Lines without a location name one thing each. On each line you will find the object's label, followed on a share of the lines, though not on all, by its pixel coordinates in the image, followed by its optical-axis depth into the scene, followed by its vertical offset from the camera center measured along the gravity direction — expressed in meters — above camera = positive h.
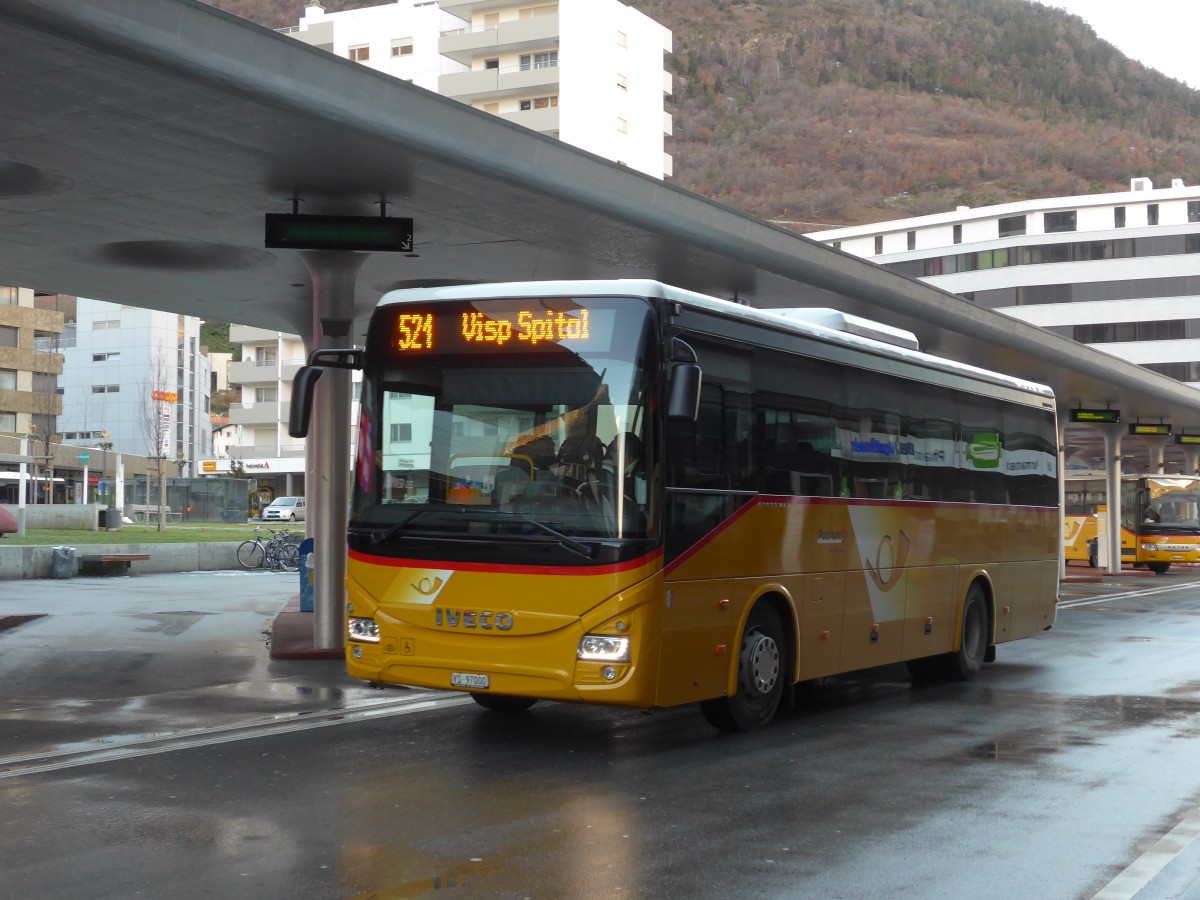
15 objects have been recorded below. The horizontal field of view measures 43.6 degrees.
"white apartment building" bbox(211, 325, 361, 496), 99.06 +4.83
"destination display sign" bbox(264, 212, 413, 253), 14.37 +2.42
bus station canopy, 10.89 +2.87
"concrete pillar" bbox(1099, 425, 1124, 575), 42.94 +0.06
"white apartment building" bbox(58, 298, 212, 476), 111.19 +8.42
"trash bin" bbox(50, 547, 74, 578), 32.19 -1.78
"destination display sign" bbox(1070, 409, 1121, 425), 37.94 +1.86
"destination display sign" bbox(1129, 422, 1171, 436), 41.38 +1.68
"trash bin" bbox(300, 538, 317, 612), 19.52 -1.26
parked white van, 78.56 -1.45
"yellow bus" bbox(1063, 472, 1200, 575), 46.41 -0.99
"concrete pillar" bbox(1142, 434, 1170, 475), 50.12 +1.31
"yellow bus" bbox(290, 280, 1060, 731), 9.58 -0.09
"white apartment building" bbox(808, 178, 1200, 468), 101.44 +15.49
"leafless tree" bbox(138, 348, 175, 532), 53.91 +3.80
